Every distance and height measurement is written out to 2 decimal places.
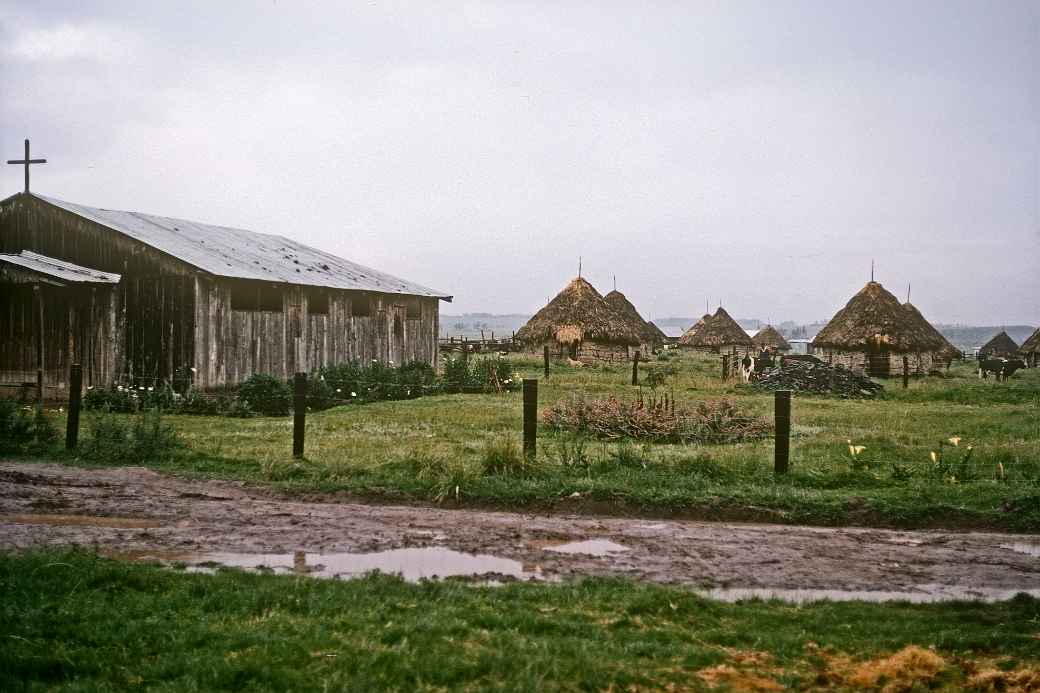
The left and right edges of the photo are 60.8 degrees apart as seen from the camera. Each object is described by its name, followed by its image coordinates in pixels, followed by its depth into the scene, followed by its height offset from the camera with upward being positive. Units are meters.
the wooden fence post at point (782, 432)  10.98 -0.92
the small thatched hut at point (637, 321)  41.88 +1.89
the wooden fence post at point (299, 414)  12.24 -0.83
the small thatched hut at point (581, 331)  38.72 +1.11
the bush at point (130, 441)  12.49 -1.29
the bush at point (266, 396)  20.22 -0.97
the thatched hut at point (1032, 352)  52.03 +0.49
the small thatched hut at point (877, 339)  36.78 +0.86
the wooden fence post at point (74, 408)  12.94 -0.83
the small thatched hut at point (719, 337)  55.94 +1.32
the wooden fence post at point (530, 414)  11.59 -0.77
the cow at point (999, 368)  37.49 -0.36
